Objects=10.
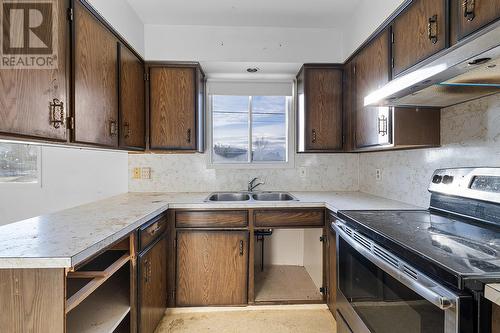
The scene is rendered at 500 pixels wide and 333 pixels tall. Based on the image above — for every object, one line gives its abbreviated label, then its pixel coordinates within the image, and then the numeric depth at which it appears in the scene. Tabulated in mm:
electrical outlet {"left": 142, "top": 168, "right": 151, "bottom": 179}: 2510
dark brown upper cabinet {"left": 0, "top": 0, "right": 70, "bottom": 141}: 991
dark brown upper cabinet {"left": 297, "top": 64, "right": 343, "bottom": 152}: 2279
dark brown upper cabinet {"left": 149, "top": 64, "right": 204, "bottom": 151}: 2211
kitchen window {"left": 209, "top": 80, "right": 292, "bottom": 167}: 2688
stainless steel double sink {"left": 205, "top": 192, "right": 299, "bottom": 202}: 2453
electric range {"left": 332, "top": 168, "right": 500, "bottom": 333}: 711
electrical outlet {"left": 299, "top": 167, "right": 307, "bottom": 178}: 2631
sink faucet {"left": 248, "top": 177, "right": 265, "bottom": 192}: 2547
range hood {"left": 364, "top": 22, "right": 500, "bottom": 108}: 760
